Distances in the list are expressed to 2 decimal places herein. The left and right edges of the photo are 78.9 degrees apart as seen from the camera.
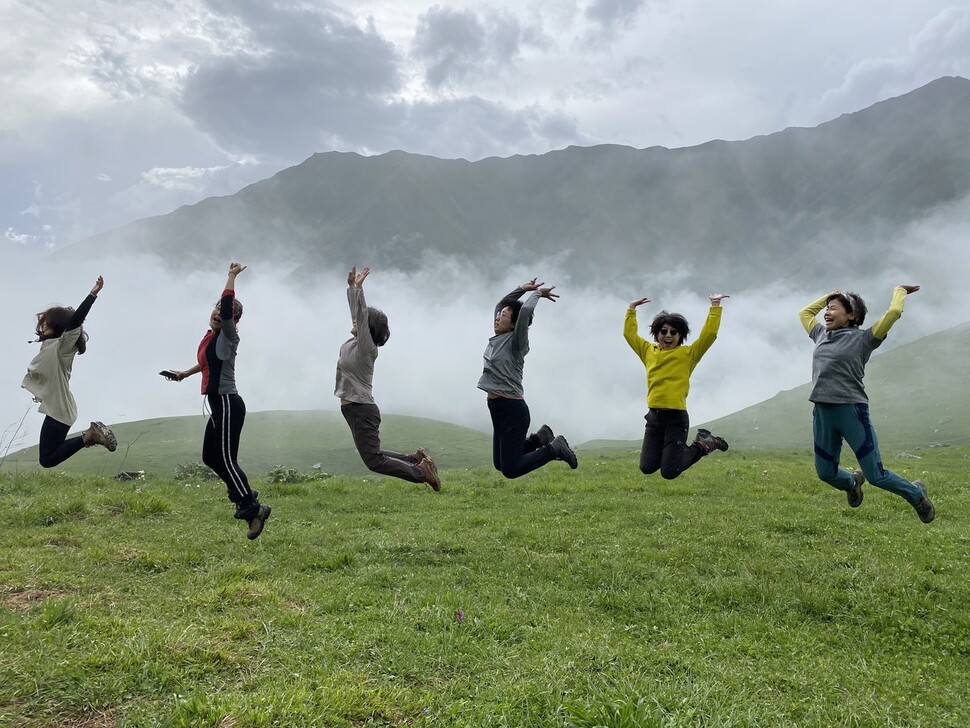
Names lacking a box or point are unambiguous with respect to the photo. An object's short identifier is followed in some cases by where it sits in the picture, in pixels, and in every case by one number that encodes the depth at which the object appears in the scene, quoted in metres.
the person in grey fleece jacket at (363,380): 8.81
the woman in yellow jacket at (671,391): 9.70
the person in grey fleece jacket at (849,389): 8.13
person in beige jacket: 9.23
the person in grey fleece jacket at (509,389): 9.57
